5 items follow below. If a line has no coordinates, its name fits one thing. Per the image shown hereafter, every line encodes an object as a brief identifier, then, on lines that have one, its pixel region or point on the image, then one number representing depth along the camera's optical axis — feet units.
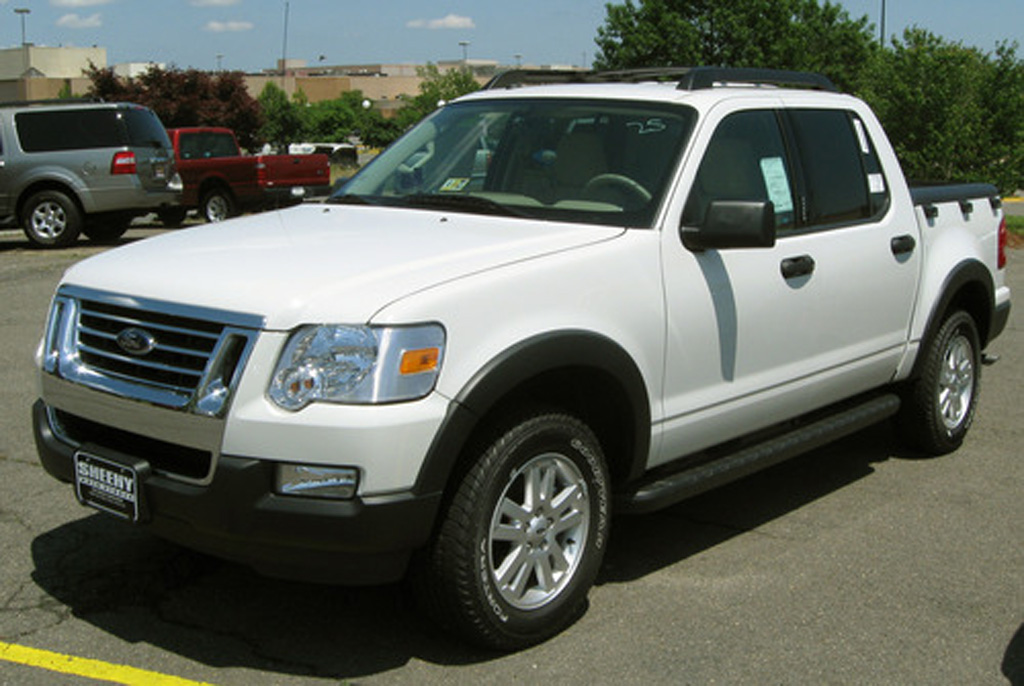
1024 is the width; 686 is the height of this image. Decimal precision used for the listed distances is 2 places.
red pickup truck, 66.44
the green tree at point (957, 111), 59.00
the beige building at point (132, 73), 351.25
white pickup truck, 11.51
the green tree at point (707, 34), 172.96
